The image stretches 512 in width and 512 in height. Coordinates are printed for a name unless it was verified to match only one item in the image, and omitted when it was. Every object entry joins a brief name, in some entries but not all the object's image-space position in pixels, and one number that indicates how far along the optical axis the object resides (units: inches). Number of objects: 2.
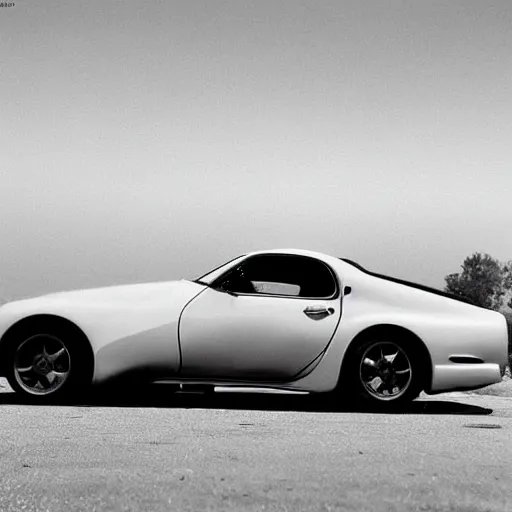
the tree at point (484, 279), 4694.9
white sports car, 314.0
